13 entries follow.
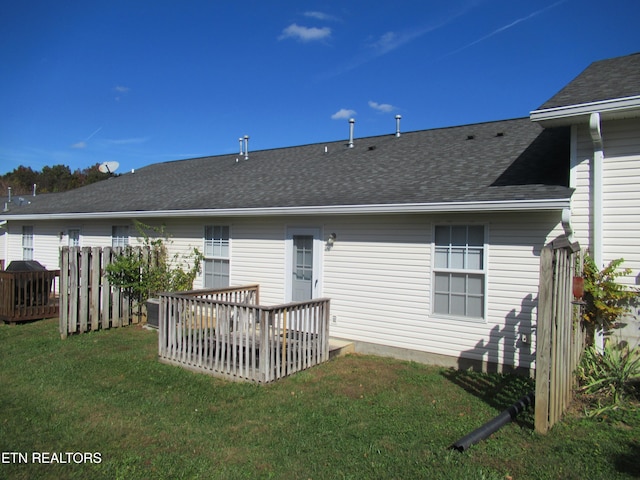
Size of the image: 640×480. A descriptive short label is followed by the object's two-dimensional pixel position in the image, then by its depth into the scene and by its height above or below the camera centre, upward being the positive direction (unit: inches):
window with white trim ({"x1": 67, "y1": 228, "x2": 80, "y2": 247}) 564.1 -1.0
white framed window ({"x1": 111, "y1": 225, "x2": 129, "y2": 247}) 500.4 +0.8
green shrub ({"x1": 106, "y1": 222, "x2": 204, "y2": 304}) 394.8 -31.5
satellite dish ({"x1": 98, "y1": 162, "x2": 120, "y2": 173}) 717.3 +112.1
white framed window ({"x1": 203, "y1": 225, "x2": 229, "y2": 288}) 406.3 -17.8
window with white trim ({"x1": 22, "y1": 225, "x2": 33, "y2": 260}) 630.7 -10.6
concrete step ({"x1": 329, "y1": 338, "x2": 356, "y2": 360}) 304.2 -76.8
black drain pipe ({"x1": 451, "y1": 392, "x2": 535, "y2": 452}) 160.2 -73.3
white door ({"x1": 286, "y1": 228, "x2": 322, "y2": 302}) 343.3 -20.2
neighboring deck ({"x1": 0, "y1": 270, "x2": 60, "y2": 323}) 407.8 -57.7
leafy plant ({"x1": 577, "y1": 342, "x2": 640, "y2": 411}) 209.3 -64.2
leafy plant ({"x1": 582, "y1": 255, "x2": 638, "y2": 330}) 228.4 -27.3
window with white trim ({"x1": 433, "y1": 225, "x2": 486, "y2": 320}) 274.8 -19.9
